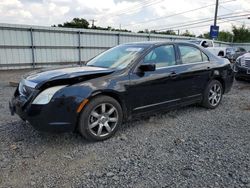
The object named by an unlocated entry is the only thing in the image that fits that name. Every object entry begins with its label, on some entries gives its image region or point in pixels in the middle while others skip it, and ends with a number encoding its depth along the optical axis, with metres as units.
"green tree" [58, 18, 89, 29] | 41.51
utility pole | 24.08
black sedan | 3.08
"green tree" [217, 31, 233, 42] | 52.34
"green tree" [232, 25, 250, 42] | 46.78
